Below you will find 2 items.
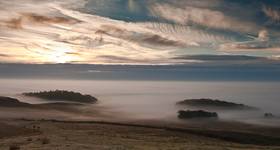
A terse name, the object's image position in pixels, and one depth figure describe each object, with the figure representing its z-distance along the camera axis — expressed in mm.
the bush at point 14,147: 51094
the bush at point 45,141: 57769
